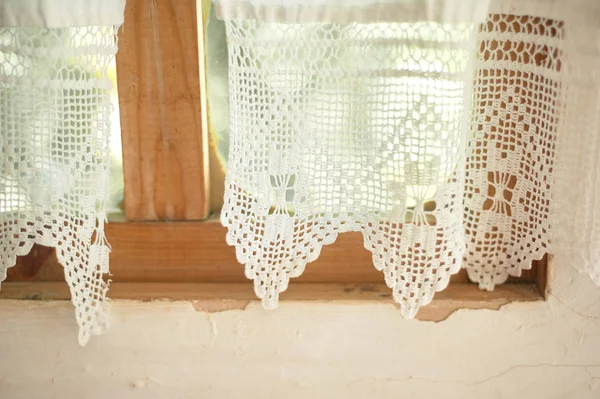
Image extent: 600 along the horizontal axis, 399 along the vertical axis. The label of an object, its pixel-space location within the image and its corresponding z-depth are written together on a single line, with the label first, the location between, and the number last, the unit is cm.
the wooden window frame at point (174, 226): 85
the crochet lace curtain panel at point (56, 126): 69
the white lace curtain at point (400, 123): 69
